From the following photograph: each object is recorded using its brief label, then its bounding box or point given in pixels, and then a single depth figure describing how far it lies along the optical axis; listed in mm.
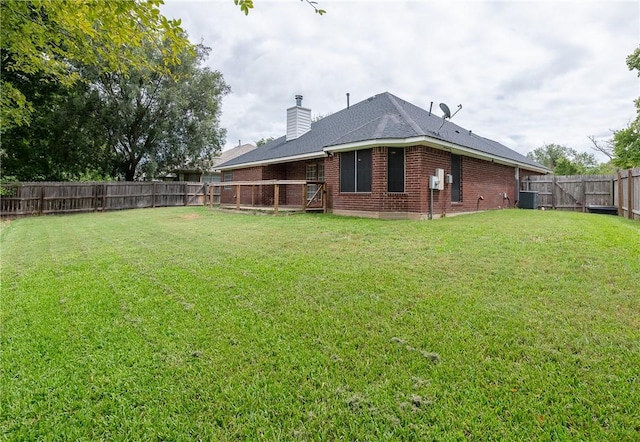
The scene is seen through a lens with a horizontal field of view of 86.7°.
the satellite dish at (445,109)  11945
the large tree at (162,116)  21234
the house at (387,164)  10508
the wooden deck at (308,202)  12196
